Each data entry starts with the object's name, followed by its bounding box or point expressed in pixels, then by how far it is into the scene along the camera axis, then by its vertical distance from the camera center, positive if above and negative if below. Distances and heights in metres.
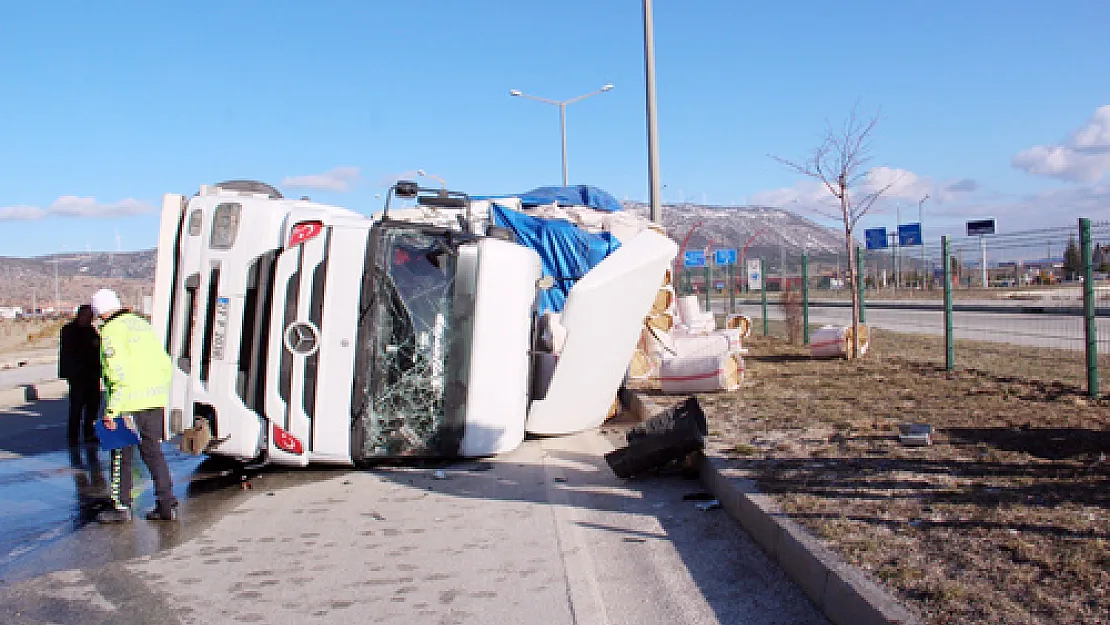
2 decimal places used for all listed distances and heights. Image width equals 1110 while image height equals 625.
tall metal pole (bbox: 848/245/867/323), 14.17 +0.42
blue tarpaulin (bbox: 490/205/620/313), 14.48 +1.00
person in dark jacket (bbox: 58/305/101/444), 10.09 -0.58
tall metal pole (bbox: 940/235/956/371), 10.84 -0.24
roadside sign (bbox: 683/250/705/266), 53.71 +2.56
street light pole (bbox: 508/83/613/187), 34.13 +8.40
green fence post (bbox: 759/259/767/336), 19.80 +0.40
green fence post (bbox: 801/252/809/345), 16.42 -0.11
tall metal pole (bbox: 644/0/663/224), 15.63 +3.38
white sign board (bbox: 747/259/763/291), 23.19 +0.53
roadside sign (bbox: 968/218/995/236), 50.04 +3.69
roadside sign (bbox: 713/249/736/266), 61.16 +3.00
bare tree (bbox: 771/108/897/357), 12.97 +1.03
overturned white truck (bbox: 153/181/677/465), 6.87 -0.18
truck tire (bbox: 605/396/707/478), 6.62 -1.11
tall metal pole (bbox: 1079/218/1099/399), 8.35 -0.23
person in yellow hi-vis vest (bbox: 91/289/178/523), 6.12 -0.53
